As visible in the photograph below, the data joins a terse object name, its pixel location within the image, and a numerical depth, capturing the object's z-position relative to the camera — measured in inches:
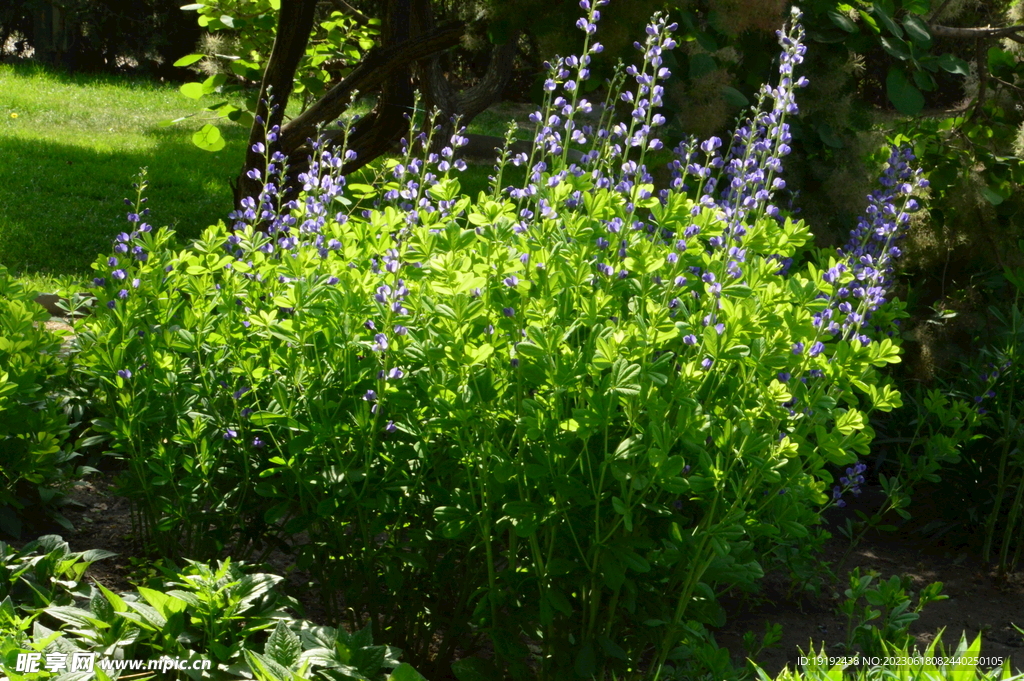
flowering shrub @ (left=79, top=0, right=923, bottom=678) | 167.8
